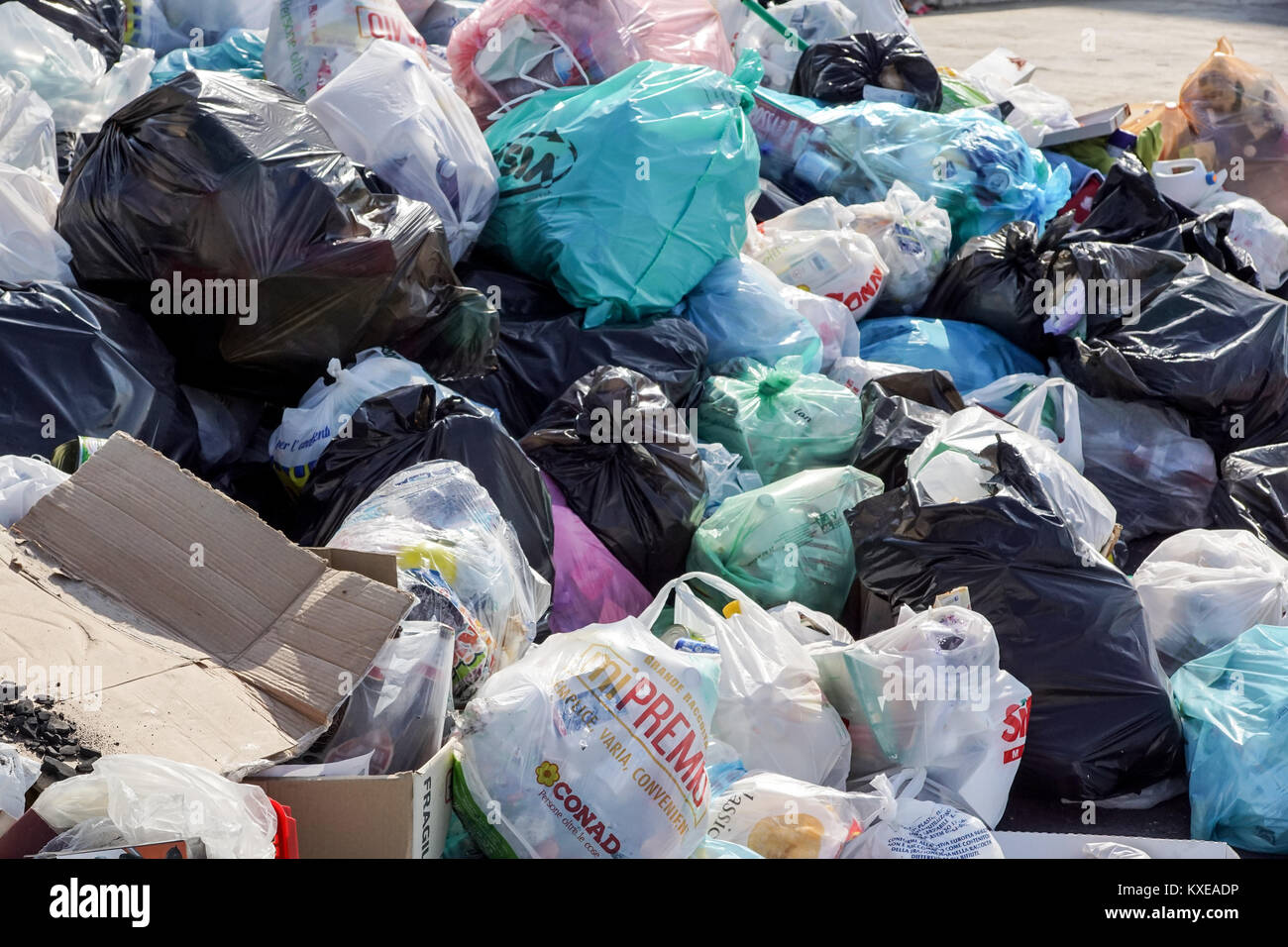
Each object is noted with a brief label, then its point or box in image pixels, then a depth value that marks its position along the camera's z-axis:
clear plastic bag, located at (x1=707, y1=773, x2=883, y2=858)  1.99
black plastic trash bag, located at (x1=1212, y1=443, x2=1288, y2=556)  3.21
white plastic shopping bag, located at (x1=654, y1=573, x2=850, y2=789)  2.25
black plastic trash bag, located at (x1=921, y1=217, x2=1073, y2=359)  3.76
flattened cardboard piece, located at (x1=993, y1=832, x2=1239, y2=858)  2.12
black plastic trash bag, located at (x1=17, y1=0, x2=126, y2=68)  3.65
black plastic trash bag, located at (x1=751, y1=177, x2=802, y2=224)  4.19
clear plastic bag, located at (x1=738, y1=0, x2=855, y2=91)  4.98
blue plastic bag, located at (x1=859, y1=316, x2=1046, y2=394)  3.66
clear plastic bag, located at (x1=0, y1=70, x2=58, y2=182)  2.98
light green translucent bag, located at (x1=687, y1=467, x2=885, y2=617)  2.79
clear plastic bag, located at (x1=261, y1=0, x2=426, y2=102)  3.39
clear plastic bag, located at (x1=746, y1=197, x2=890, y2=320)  3.74
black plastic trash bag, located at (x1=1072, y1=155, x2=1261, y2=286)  4.04
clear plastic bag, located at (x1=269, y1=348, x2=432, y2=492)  2.59
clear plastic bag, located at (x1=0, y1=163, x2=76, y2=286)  2.55
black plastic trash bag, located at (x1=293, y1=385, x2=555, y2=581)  2.50
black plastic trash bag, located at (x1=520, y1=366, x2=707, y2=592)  2.83
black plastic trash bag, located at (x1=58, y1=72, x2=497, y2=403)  2.47
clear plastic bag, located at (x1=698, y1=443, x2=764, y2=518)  3.04
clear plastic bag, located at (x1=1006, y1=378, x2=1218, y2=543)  3.39
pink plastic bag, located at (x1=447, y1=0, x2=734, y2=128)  3.58
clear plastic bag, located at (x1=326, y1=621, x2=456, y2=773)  1.78
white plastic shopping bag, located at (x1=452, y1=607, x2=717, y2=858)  1.73
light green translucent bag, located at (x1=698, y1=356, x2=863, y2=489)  3.17
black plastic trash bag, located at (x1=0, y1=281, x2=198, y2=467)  2.34
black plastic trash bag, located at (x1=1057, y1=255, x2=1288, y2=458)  3.43
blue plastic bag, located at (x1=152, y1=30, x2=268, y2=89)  3.81
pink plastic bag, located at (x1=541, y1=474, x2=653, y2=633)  2.71
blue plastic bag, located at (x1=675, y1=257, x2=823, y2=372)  3.40
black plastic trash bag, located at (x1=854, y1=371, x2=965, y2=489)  3.04
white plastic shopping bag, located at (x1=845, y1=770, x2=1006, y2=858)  2.02
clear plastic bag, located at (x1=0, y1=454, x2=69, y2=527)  1.94
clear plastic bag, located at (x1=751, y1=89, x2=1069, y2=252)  4.24
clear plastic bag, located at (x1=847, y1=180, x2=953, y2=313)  3.91
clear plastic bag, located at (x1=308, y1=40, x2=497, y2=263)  3.03
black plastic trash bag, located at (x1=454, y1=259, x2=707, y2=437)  3.10
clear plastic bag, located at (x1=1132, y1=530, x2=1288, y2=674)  2.77
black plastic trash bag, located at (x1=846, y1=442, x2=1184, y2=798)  2.48
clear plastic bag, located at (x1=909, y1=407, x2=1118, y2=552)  2.70
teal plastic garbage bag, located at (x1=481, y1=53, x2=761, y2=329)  3.14
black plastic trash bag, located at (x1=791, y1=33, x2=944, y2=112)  4.63
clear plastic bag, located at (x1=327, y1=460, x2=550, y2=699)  2.10
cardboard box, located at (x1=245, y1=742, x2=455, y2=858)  1.62
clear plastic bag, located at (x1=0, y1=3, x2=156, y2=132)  3.34
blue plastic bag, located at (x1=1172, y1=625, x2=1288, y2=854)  2.38
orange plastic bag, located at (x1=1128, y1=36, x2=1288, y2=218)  5.07
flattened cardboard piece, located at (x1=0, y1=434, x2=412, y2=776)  1.64
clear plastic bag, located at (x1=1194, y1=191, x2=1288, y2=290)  4.27
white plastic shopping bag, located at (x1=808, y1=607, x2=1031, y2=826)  2.27
